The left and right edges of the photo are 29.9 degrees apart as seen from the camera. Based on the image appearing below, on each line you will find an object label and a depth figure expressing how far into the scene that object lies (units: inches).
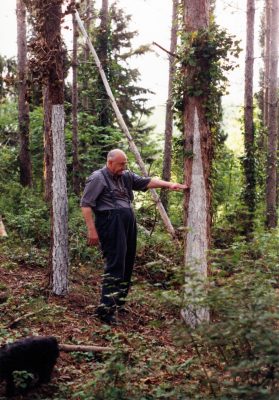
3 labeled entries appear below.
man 284.2
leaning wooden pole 437.4
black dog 196.1
